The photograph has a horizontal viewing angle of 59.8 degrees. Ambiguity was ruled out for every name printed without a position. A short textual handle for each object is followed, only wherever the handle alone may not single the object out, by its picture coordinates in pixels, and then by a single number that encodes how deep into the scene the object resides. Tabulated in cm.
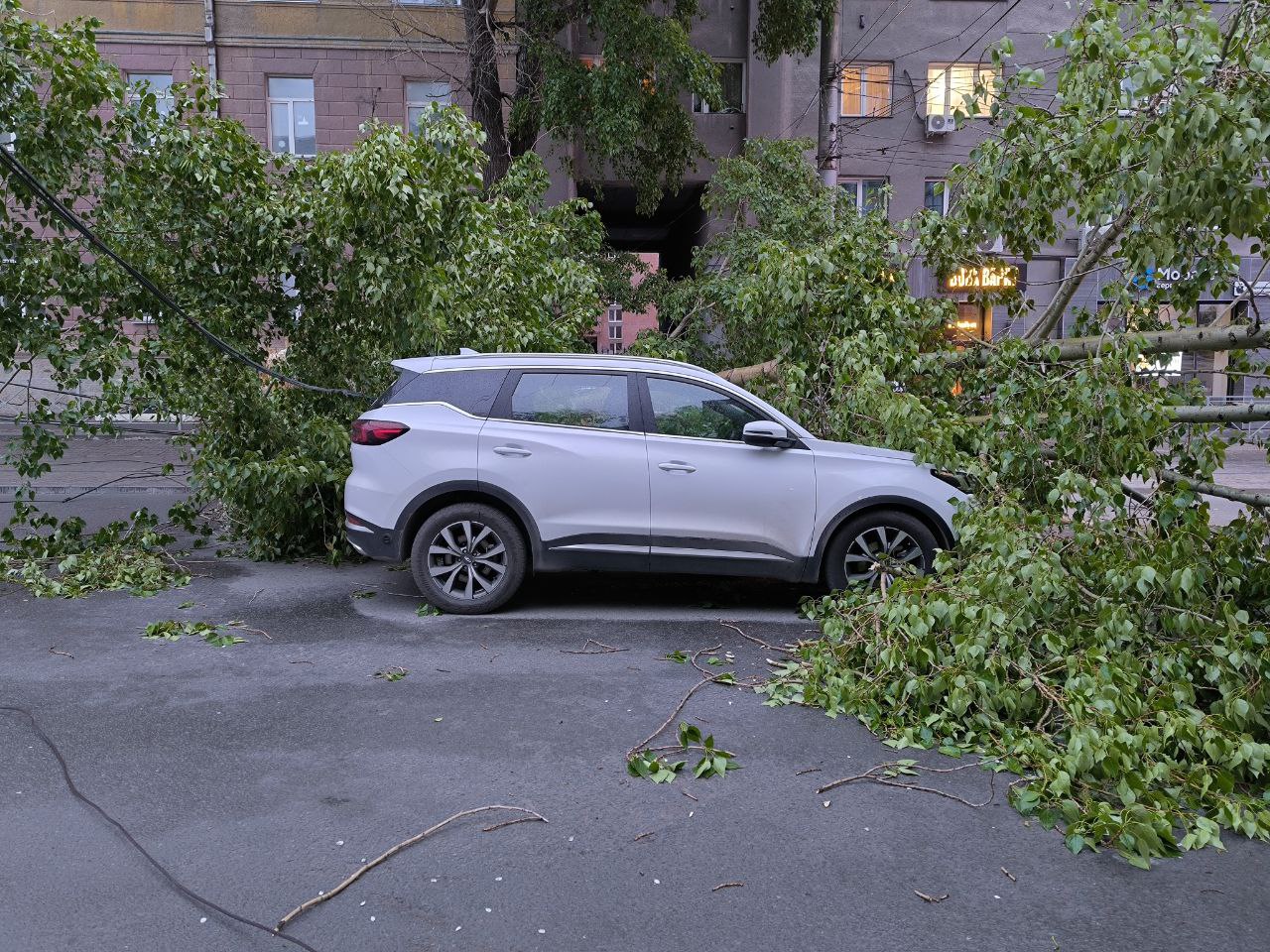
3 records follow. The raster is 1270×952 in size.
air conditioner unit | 2512
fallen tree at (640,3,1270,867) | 450
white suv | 741
